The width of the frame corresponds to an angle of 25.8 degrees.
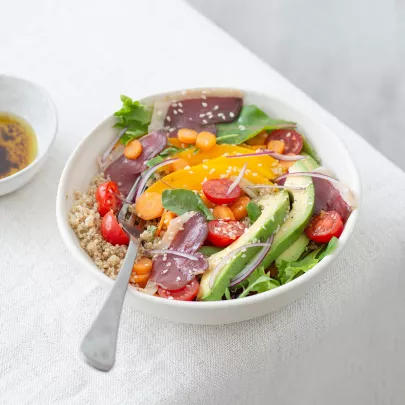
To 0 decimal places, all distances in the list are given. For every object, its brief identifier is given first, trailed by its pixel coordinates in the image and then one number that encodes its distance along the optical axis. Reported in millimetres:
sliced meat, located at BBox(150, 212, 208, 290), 551
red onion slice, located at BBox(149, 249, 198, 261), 560
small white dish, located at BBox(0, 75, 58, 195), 677
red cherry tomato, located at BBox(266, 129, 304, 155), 633
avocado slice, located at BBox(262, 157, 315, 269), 566
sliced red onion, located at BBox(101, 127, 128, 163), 635
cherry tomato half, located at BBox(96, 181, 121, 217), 598
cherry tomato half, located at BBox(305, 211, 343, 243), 567
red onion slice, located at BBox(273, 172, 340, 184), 598
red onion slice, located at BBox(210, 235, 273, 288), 552
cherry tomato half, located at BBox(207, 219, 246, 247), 569
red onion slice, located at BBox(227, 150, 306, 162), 621
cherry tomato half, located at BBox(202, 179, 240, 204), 589
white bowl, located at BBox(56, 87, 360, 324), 530
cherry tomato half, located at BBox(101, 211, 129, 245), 577
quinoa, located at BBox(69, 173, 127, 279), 564
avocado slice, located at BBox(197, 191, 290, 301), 546
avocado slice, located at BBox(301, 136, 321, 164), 635
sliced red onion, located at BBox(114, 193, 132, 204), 607
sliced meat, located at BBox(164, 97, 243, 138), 651
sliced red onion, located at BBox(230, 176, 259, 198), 602
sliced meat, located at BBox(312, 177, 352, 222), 584
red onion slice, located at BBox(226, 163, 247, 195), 593
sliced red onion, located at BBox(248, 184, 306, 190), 592
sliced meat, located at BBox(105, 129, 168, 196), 626
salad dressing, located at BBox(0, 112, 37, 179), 668
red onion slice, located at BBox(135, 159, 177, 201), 612
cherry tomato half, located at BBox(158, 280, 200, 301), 544
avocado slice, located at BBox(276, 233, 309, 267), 570
